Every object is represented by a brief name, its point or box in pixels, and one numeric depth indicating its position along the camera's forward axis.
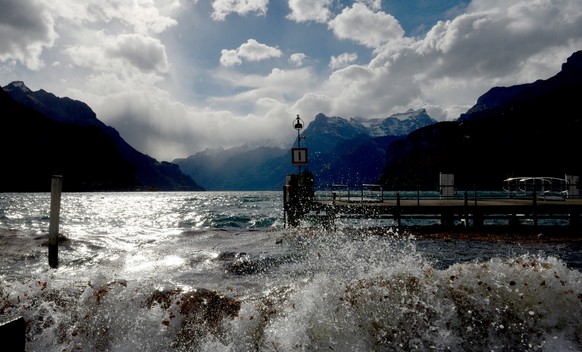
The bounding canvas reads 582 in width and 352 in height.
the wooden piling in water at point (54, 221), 14.36
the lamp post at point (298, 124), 31.86
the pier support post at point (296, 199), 26.97
